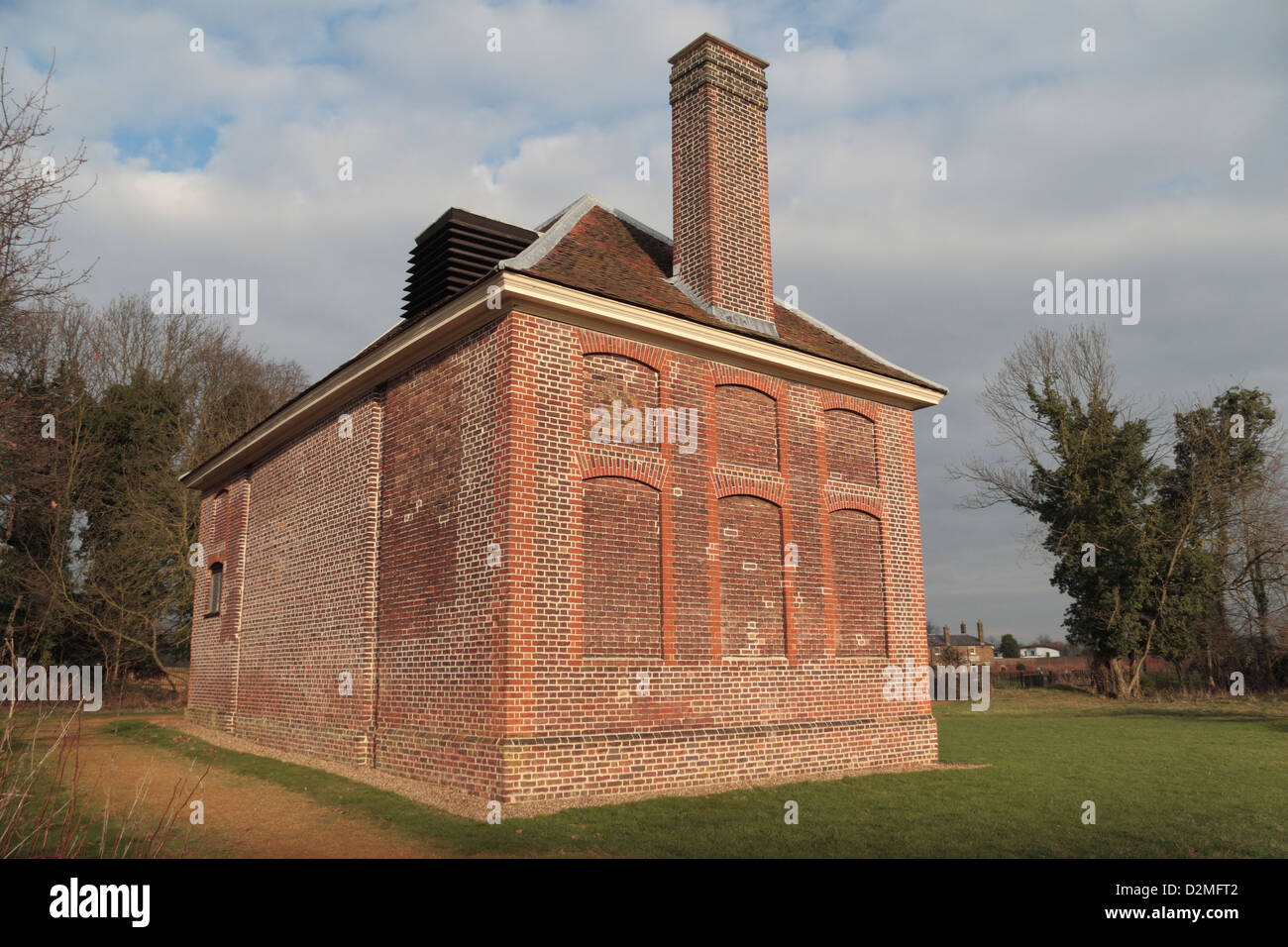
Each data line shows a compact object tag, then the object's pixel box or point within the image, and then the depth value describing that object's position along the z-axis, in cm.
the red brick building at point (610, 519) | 1032
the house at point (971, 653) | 4831
